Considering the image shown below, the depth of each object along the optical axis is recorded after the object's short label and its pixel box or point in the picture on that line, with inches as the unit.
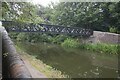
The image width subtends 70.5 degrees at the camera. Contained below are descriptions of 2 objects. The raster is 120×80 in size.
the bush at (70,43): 406.0
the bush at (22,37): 577.7
